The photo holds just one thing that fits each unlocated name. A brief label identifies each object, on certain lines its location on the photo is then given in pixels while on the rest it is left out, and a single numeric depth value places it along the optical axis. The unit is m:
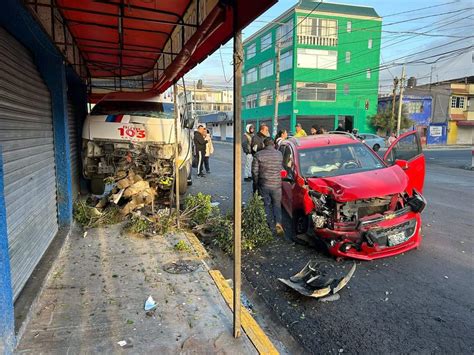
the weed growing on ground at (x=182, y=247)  5.42
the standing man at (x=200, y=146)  13.32
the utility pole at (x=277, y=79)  26.34
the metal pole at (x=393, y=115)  34.17
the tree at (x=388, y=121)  37.84
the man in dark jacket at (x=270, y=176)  6.38
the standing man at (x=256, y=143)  9.72
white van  7.49
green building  39.47
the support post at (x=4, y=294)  2.63
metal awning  3.65
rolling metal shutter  3.55
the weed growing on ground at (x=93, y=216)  6.56
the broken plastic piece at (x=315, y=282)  4.10
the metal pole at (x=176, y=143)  6.72
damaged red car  5.09
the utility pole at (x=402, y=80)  31.20
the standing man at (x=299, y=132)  12.52
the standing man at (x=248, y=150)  11.11
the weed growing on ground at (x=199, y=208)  6.80
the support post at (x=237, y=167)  3.12
